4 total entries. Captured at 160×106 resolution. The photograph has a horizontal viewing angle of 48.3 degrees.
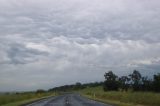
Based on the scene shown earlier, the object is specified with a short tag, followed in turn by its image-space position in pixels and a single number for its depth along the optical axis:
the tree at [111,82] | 64.23
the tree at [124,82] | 63.04
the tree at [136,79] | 53.36
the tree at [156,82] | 40.60
